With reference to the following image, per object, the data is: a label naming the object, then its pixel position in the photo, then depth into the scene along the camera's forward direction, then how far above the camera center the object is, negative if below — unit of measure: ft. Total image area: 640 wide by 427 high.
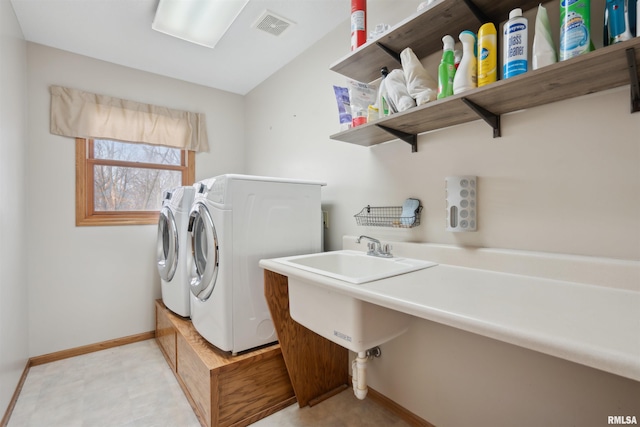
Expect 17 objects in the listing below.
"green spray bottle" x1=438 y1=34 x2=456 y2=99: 4.12 +1.92
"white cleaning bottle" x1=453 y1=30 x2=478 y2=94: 3.85 +1.86
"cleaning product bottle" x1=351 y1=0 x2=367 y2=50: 5.28 +3.39
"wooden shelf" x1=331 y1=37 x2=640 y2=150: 2.87 +1.44
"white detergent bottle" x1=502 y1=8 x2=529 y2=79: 3.42 +1.92
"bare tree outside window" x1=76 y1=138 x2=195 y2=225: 8.61 +1.08
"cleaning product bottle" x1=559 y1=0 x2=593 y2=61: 2.98 +1.85
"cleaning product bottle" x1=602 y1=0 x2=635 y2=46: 2.80 +1.83
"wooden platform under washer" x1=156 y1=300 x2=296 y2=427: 5.21 -3.27
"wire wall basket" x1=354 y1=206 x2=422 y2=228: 5.30 -0.14
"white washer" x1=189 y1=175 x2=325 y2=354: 5.52 -0.68
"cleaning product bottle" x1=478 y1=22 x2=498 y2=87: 3.69 +1.96
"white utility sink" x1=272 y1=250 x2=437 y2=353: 3.97 -1.45
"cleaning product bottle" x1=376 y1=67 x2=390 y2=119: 5.08 +1.87
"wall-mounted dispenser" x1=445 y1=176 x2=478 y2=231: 4.52 +0.07
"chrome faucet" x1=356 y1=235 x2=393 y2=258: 5.37 -0.71
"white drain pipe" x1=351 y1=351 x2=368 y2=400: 4.12 -2.34
